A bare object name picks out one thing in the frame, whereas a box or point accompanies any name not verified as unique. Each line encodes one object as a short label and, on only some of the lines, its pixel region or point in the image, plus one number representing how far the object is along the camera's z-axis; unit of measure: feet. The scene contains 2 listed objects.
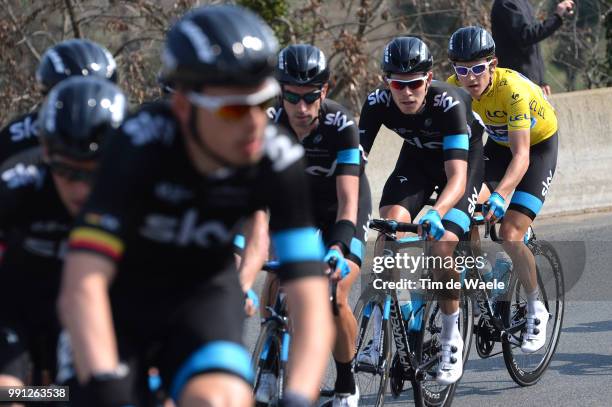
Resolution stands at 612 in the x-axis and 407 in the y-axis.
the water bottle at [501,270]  52.70
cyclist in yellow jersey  51.52
